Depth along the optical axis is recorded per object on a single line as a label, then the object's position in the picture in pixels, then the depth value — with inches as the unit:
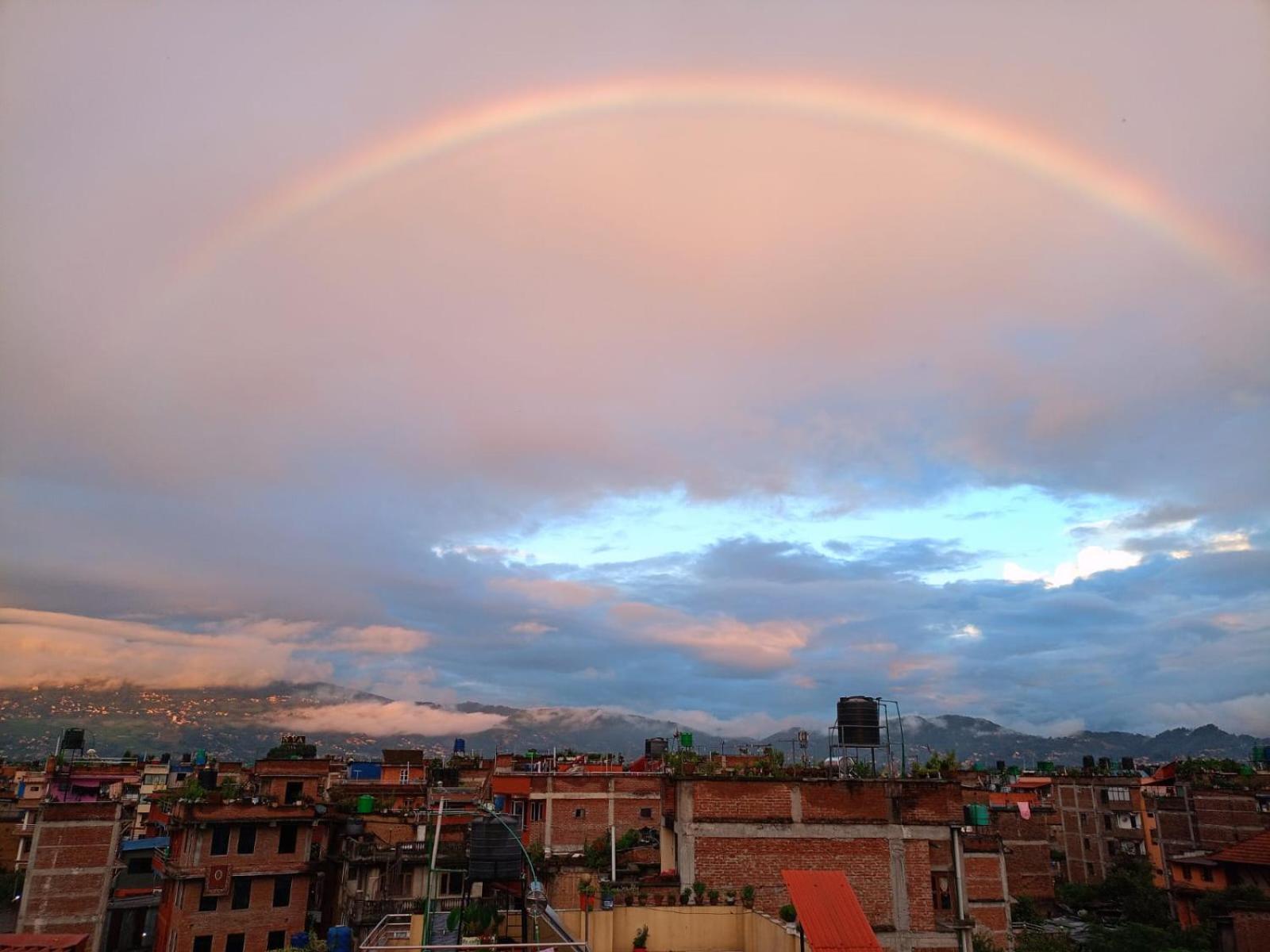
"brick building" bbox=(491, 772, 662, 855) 1921.8
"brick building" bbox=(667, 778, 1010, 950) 1015.6
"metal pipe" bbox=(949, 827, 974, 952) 1042.7
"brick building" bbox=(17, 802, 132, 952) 1814.7
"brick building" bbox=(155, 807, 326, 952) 1638.8
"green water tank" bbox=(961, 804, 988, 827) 1167.6
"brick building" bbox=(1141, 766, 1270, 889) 2415.1
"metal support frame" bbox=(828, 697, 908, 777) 1096.8
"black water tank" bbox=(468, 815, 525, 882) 566.6
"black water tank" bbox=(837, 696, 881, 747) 1152.8
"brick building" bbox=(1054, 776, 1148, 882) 3002.0
